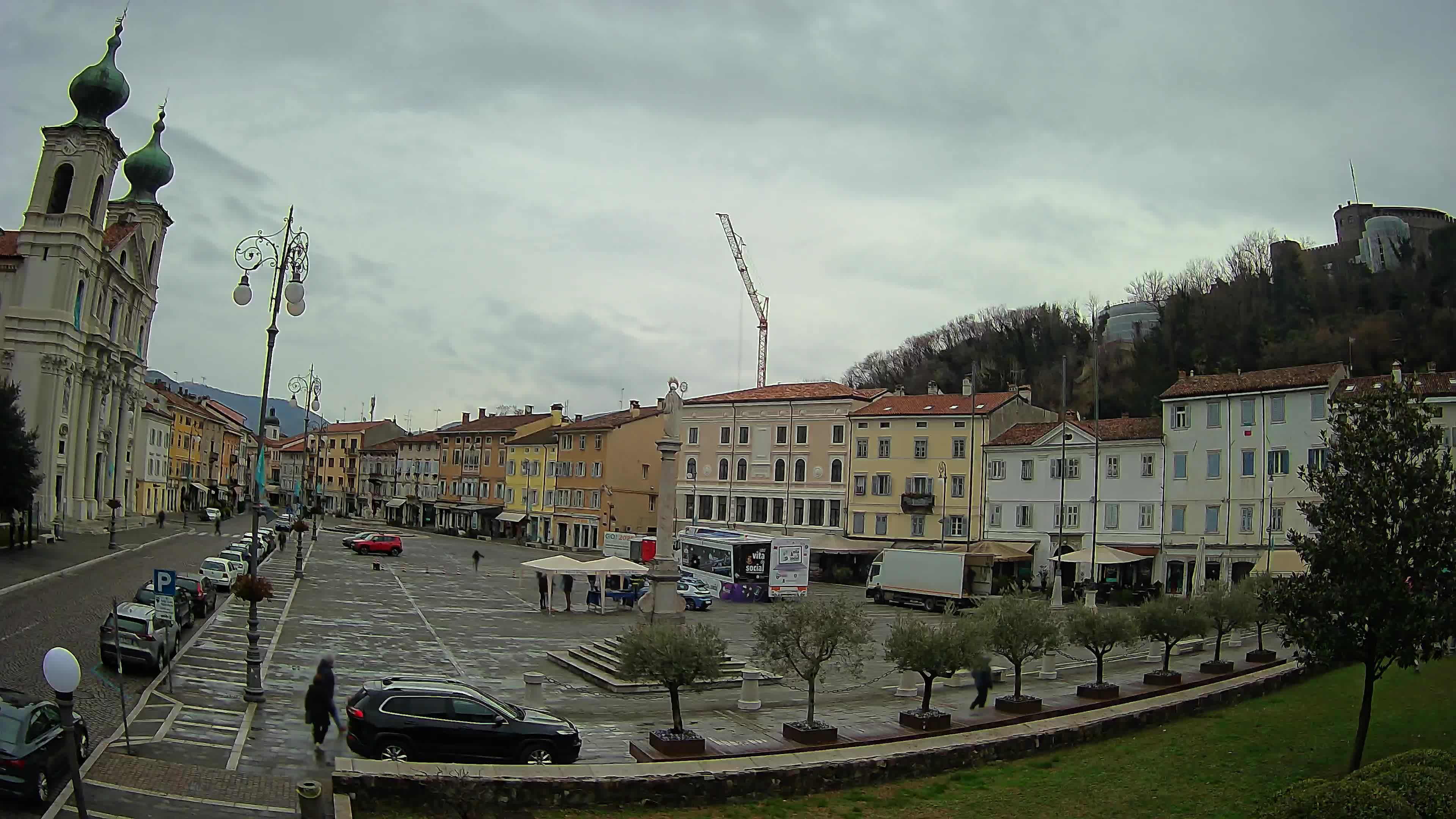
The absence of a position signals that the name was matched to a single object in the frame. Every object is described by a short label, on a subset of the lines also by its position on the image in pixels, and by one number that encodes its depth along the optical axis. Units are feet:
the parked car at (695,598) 144.77
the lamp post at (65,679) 32.12
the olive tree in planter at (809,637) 63.77
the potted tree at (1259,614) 89.61
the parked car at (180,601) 87.97
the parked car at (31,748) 42.24
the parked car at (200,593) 104.12
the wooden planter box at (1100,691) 78.28
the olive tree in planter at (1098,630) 81.76
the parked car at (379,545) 219.41
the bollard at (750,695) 76.38
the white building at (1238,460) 163.73
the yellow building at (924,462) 207.72
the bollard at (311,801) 40.68
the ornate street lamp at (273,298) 67.62
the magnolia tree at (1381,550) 53.83
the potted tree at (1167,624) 86.02
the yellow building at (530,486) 294.87
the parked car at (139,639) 72.49
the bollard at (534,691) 71.10
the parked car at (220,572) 131.44
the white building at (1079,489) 183.42
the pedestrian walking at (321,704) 57.57
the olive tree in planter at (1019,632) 73.51
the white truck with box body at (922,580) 152.76
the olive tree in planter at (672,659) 59.98
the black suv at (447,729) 54.95
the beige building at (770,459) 228.22
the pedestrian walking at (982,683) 73.51
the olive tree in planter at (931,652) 67.56
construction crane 441.27
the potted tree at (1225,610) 91.76
